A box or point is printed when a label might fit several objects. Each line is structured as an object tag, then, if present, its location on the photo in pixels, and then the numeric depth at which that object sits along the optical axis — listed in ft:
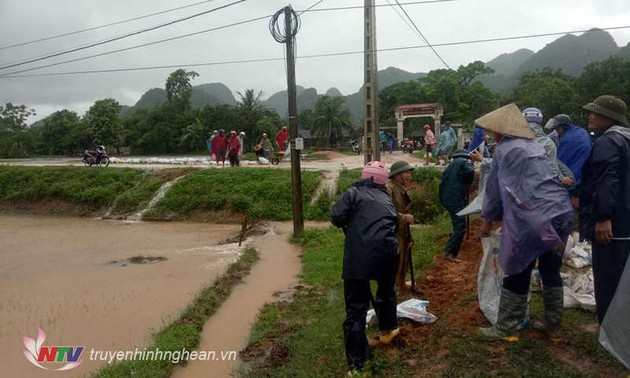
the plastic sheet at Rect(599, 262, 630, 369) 9.62
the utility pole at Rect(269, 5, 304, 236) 32.53
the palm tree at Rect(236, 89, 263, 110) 142.08
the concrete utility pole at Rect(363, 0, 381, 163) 36.35
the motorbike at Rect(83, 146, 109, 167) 69.46
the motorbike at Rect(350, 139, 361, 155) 96.42
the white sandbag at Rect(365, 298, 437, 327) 13.83
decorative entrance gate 87.97
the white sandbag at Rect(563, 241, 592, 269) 17.02
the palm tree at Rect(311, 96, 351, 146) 134.62
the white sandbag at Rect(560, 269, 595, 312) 13.33
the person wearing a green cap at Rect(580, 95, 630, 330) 10.32
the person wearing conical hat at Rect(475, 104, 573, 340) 10.18
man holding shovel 14.62
